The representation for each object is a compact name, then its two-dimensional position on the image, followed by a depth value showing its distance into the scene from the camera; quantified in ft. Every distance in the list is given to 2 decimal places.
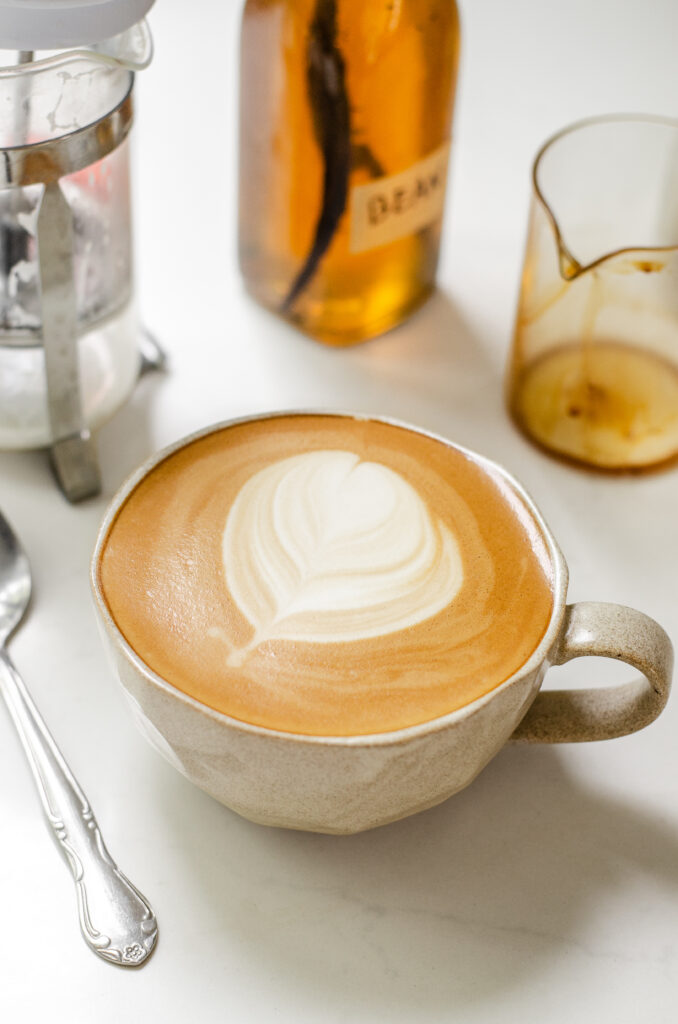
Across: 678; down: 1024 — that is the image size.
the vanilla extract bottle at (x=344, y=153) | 2.56
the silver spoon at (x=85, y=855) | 2.22
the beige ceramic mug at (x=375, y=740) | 2.10
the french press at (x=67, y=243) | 2.35
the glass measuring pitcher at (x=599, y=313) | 2.56
